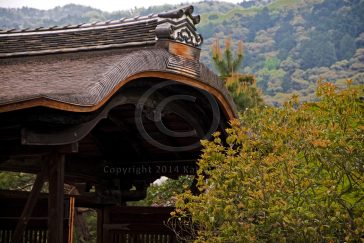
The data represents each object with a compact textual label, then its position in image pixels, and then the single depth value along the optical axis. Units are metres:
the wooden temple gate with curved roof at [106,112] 10.90
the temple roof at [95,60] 10.83
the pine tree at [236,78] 26.52
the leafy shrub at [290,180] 9.82
